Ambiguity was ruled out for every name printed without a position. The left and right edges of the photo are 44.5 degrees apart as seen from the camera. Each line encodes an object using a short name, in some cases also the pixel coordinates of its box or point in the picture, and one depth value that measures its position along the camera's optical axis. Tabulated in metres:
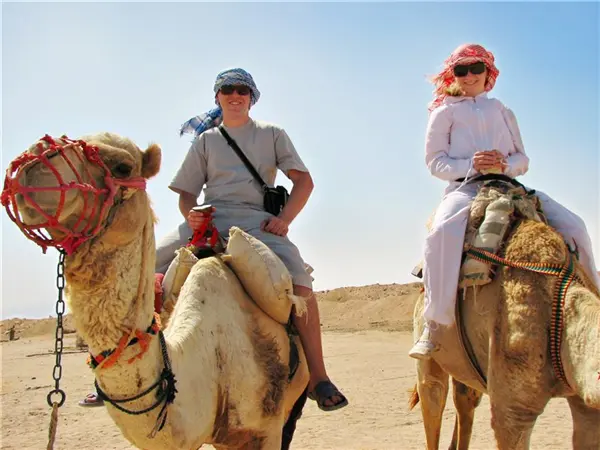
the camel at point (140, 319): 3.06
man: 5.35
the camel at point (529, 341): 4.22
